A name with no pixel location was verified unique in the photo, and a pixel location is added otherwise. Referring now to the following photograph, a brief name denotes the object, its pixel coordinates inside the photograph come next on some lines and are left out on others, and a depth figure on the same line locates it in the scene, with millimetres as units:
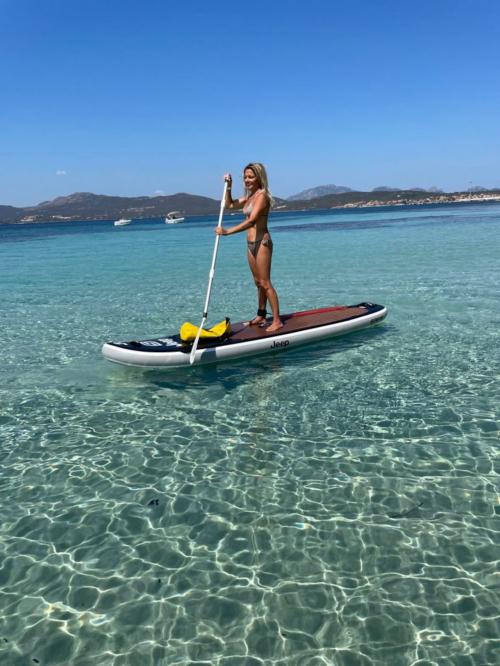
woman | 9867
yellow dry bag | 9320
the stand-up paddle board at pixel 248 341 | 9195
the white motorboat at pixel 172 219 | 135500
